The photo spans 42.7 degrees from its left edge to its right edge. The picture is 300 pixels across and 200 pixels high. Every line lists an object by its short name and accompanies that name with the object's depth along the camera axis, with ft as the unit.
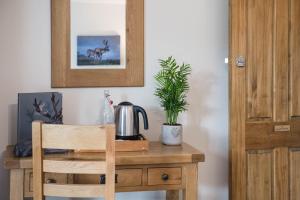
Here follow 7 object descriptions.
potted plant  7.50
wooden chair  5.36
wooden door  8.04
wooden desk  6.52
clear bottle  7.52
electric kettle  7.25
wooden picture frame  7.77
